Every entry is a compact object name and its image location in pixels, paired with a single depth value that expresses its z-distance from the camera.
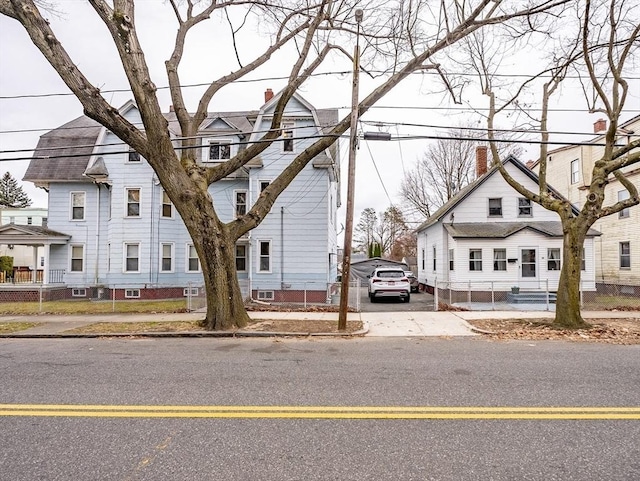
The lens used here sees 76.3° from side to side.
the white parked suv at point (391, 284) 18.92
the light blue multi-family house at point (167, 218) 19.17
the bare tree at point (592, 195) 10.27
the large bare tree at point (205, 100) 9.51
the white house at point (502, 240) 19.45
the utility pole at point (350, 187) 10.45
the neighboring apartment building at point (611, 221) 22.03
